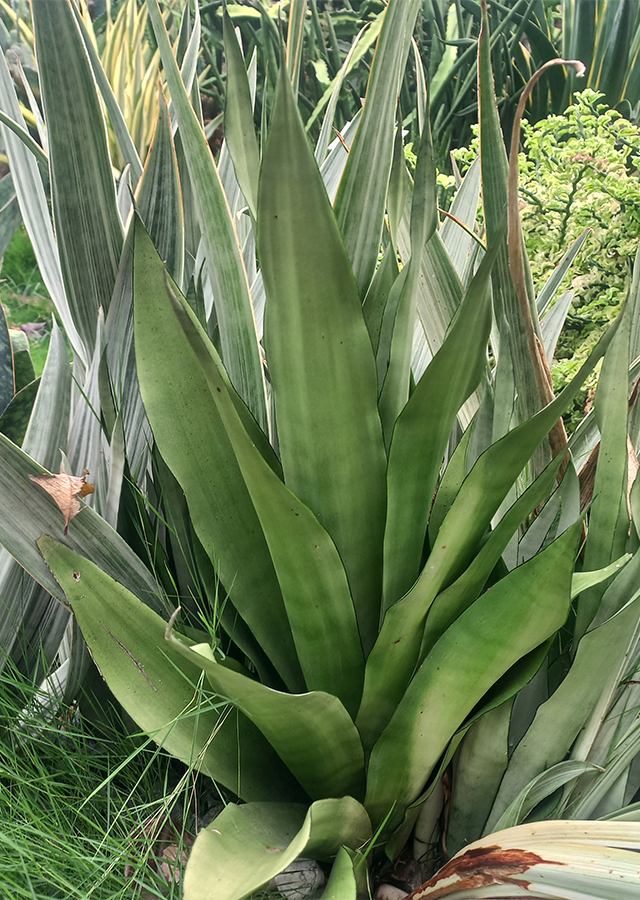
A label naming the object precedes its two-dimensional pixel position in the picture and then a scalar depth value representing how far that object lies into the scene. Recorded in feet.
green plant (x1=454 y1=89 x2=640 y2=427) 3.07
